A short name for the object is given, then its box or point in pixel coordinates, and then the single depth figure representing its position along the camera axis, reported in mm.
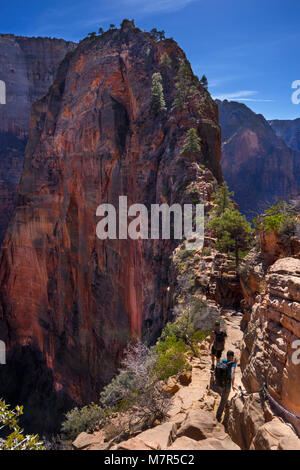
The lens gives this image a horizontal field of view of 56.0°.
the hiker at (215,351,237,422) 6496
